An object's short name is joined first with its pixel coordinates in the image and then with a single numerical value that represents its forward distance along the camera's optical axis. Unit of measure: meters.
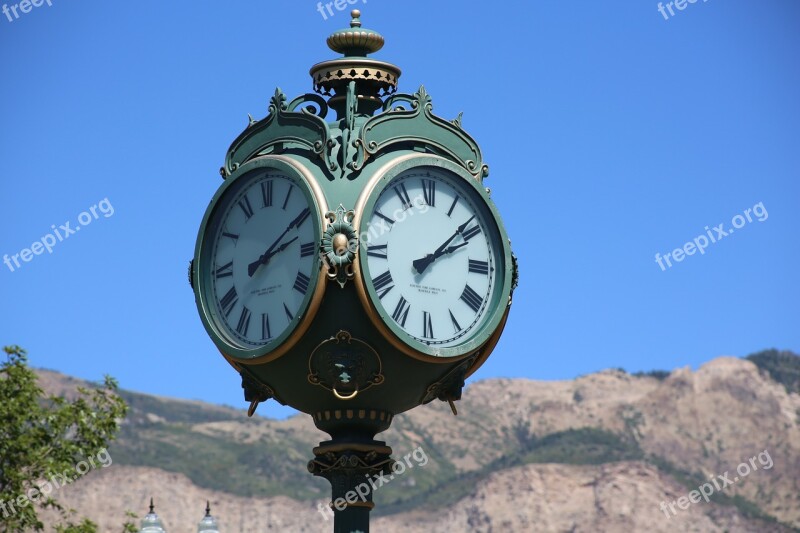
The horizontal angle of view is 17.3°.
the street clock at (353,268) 12.94
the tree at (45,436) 31.20
